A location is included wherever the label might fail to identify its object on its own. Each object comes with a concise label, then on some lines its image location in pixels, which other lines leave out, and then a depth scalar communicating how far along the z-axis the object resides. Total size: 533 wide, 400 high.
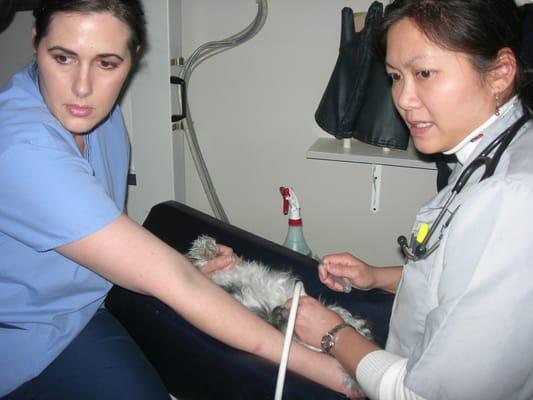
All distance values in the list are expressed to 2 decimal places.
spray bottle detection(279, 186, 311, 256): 1.58
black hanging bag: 1.42
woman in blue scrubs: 0.76
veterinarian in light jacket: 0.61
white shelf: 1.54
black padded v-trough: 0.83
